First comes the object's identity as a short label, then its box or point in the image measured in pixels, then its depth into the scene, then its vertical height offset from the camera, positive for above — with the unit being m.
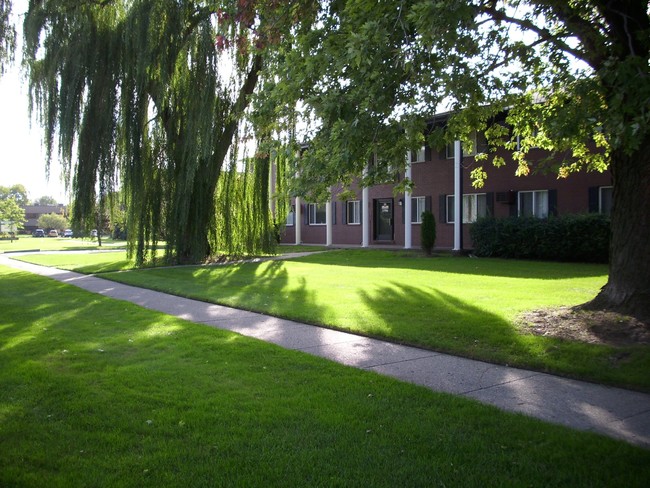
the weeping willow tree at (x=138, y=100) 16.38 +4.16
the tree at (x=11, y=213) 66.12 +2.61
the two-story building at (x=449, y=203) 20.17 +1.26
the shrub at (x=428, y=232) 21.48 +0.00
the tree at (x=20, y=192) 132.02 +10.78
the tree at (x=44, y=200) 176.55 +11.06
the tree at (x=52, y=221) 96.62 +2.37
